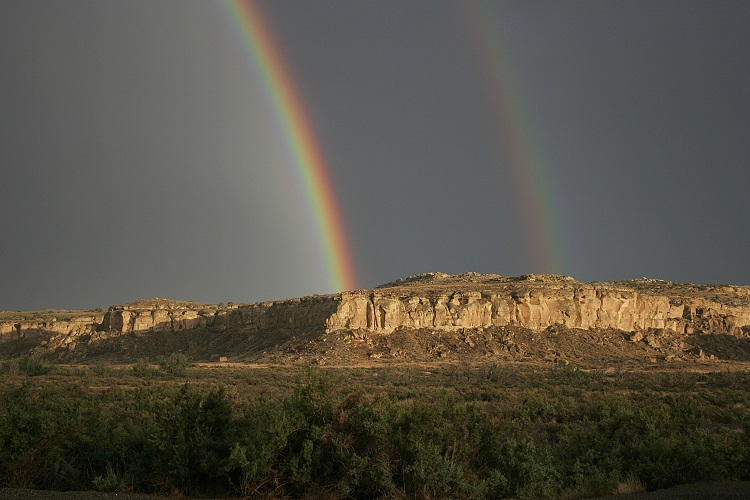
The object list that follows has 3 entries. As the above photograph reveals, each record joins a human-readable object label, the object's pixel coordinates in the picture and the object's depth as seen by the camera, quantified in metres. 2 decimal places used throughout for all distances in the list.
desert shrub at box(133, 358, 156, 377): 40.95
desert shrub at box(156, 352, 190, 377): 41.07
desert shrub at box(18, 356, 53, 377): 39.97
